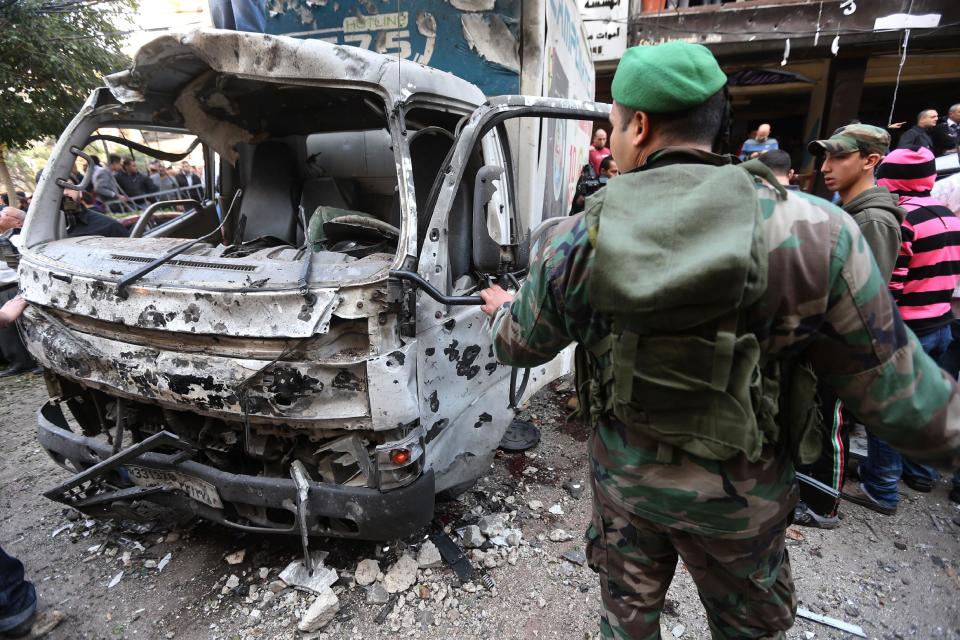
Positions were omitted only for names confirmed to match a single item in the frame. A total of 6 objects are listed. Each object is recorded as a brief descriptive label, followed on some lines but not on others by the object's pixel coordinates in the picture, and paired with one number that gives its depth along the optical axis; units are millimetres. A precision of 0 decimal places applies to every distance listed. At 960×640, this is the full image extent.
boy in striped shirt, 2594
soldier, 979
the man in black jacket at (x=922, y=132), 6141
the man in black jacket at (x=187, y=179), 11234
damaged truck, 1953
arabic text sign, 8406
